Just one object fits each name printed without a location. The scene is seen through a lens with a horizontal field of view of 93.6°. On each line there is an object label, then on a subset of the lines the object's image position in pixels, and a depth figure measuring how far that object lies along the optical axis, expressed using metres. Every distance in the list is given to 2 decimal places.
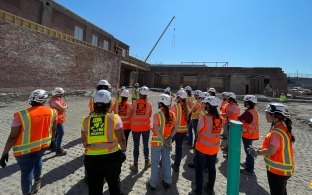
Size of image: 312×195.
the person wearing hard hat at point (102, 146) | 1.89
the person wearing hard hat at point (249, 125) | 3.34
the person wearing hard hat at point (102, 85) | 3.42
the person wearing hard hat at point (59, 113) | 3.61
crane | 32.06
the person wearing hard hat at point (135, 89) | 6.18
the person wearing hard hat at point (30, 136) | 2.13
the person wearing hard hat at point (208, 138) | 2.62
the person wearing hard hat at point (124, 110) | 3.37
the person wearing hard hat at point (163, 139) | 2.74
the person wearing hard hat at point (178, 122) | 3.08
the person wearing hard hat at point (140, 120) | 3.30
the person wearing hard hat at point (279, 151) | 2.04
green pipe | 1.28
